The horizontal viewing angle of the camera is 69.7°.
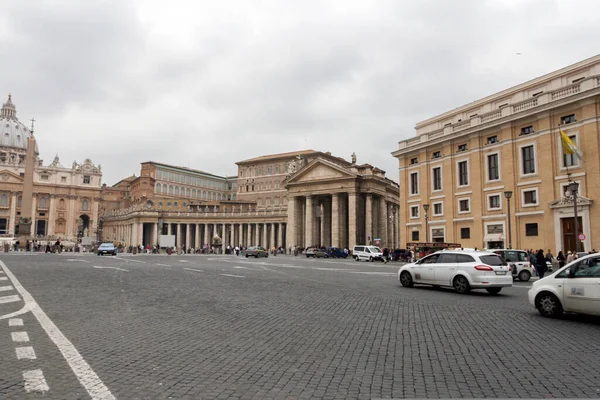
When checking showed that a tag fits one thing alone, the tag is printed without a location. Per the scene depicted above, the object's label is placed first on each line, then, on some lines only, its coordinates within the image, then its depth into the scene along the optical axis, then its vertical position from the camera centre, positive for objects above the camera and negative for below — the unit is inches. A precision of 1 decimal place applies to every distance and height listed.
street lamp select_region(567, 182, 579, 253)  933.9 +128.1
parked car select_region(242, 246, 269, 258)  2011.6 -39.8
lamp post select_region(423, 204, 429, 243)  1742.4 +50.0
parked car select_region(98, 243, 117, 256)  2023.9 -32.0
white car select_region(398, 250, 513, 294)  578.2 -36.5
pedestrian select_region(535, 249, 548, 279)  860.2 -33.3
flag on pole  1238.3 +291.3
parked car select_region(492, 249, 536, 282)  862.5 -33.8
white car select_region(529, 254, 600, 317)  370.9 -39.4
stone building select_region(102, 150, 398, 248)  2733.8 +314.6
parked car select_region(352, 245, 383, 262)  1846.3 -38.2
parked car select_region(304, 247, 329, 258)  2228.6 -45.3
